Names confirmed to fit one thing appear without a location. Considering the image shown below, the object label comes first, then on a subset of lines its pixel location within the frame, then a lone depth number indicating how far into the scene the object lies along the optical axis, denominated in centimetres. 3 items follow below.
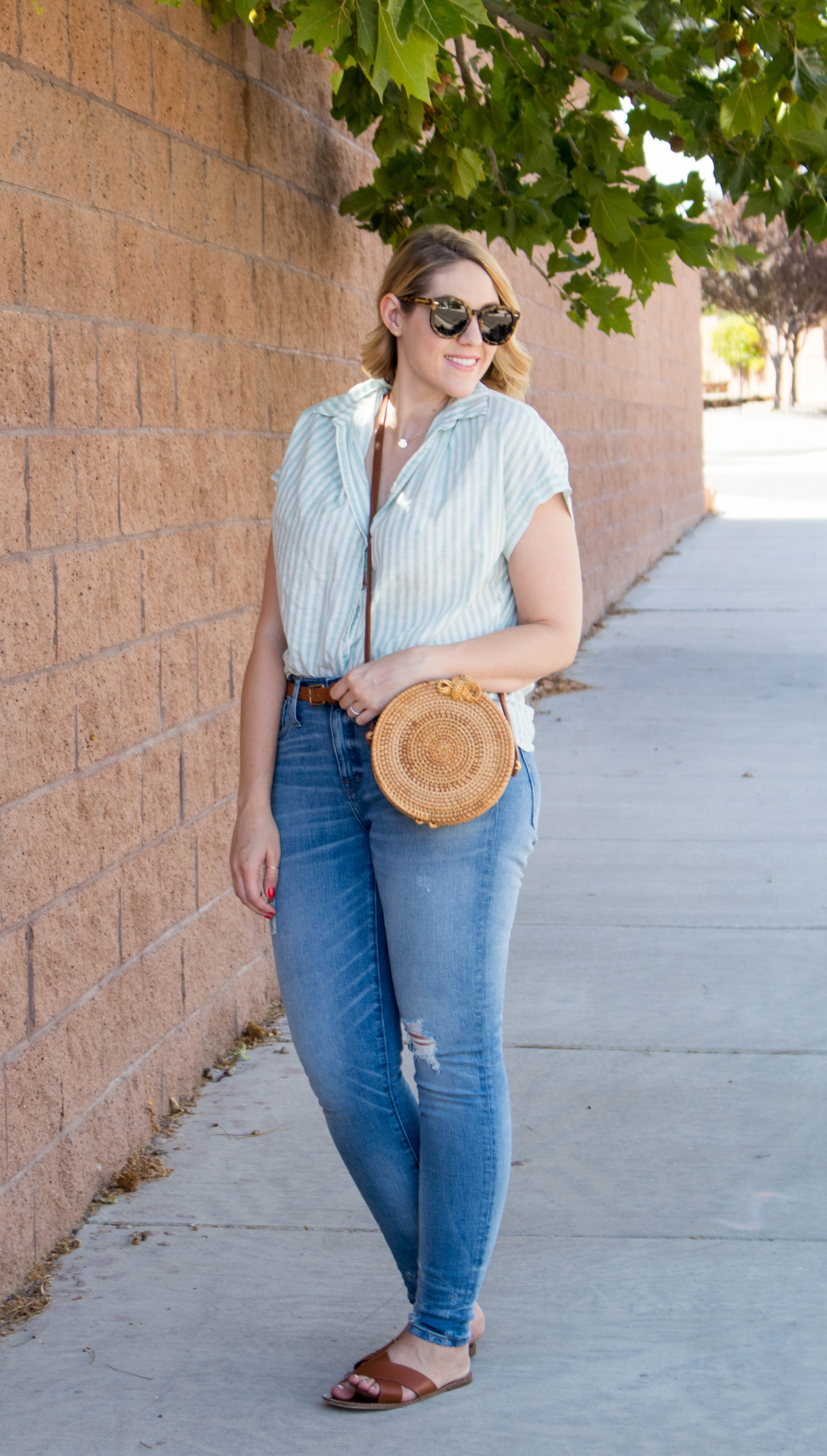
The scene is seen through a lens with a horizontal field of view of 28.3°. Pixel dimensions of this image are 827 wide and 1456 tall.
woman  253
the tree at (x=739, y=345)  8594
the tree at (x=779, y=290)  5378
